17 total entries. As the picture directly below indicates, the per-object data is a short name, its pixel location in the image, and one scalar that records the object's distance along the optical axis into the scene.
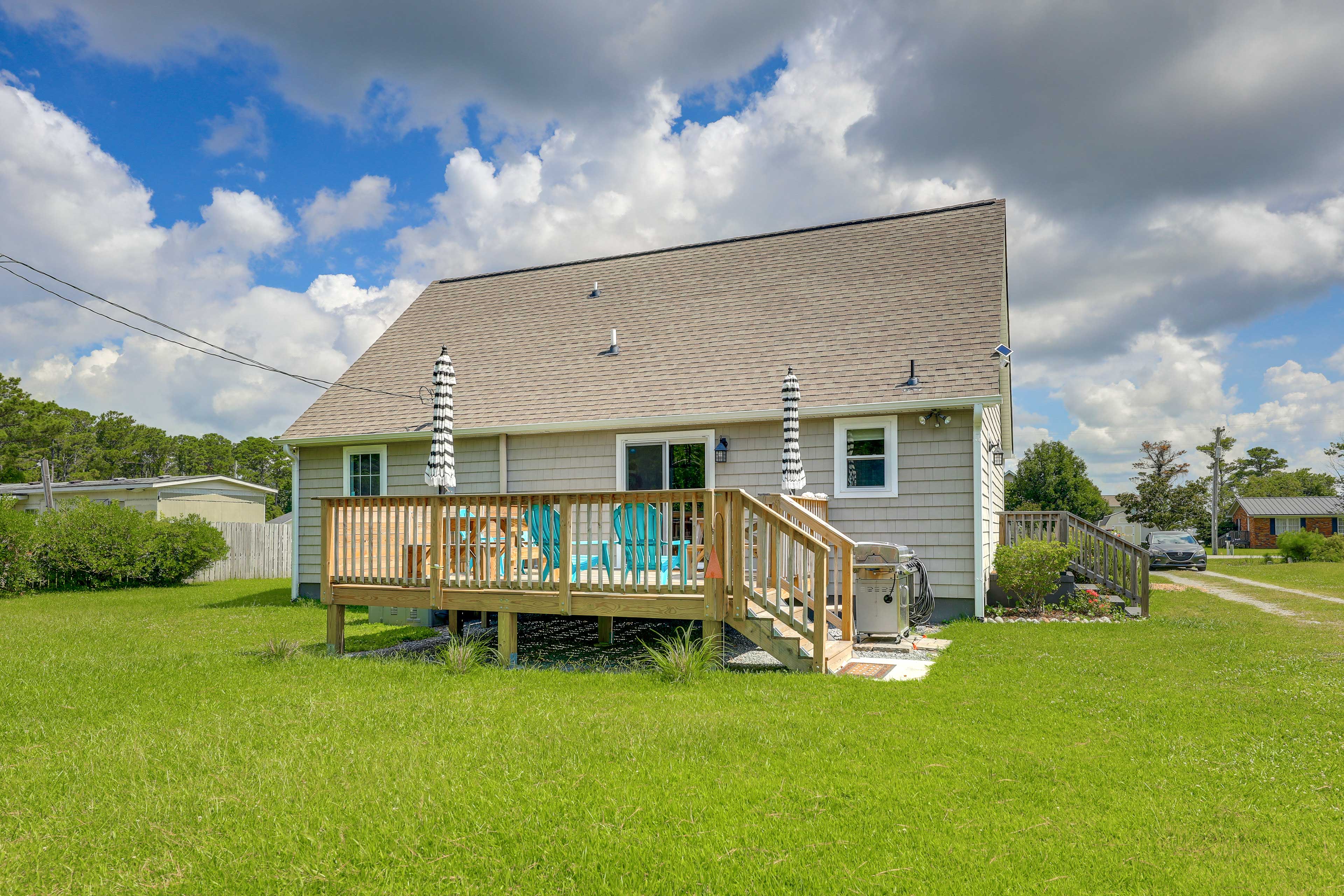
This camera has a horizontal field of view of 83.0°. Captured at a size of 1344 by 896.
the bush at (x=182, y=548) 18.55
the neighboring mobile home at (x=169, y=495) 24.11
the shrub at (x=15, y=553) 16.83
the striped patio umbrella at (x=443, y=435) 9.78
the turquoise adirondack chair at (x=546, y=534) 7.61
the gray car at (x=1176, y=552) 23.06
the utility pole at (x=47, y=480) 21.83
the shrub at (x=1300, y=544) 26.59
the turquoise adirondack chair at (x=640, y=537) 7.13
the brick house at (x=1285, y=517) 41.41
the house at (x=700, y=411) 8.02
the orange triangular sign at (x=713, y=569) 6.88
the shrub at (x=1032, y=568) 10.65
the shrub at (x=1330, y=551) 26.22
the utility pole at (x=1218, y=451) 45.81
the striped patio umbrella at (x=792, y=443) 9.70
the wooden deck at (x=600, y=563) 6.88
